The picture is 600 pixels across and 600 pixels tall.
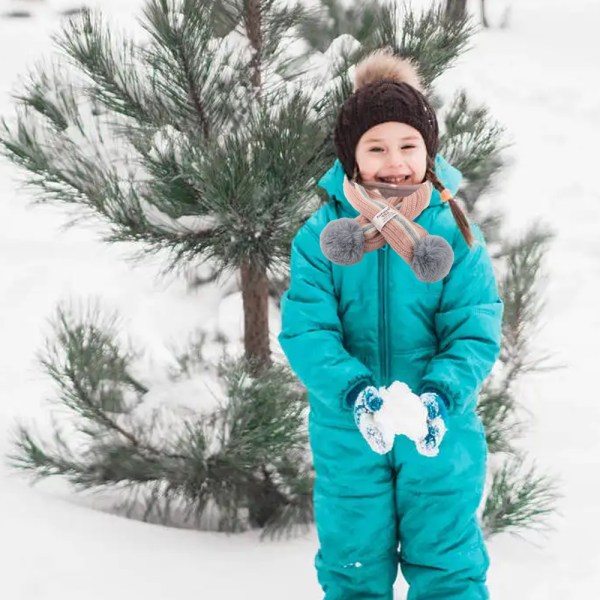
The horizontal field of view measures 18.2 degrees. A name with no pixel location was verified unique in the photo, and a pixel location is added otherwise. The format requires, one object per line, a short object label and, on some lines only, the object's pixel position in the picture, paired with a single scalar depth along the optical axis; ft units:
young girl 10.60
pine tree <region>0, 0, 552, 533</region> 11.81
